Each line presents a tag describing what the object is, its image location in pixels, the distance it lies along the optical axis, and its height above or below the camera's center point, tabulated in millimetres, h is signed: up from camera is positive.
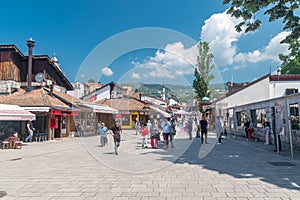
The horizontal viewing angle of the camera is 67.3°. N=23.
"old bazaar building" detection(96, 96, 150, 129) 32094 +964
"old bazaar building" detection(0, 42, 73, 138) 17906 +3471
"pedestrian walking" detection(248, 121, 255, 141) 15422 -1160
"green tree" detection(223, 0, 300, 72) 8406 +4077
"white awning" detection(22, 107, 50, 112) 16469 +639
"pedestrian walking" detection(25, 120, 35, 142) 16608 -1003
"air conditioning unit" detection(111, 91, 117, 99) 37819 +3908
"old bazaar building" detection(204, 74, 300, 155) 10992 +739
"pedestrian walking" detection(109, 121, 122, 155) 10320 -771
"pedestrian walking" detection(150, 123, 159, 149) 12164 -1091
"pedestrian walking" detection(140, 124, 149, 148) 12439 -946
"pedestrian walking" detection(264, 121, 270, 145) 12928 -920
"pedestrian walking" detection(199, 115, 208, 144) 13174 -554
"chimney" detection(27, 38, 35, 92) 20859 +5098
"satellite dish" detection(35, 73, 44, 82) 21898 +3959
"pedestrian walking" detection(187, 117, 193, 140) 16581 -733
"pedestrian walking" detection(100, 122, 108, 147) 13734 -1030
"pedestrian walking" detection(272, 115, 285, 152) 11586 -538
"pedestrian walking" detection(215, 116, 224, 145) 13392 -638
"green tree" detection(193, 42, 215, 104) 28078 +6024
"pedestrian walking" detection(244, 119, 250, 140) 16094 -706
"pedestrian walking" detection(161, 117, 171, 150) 11578 -728
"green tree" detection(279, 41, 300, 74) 33375 +7764
